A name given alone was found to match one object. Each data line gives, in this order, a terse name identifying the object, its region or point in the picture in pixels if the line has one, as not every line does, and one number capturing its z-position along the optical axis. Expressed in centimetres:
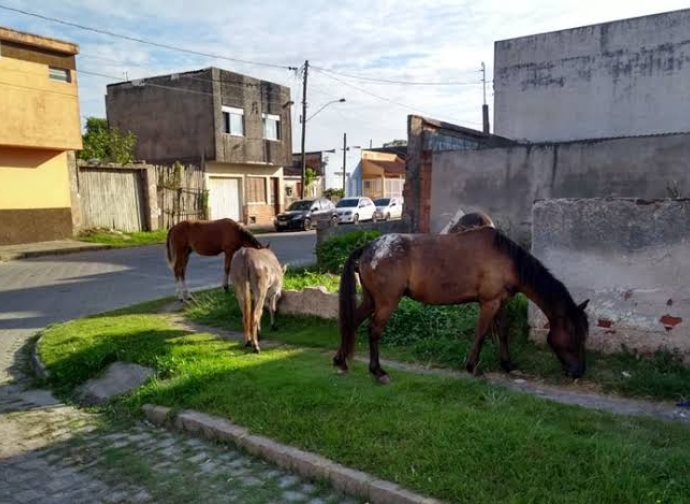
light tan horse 655
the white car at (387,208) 3412
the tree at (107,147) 2523
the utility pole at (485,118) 3384
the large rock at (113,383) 571
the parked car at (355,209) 3025
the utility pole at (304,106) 3210
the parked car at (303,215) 2792
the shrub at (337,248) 1005
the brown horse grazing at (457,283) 510
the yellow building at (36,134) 1794
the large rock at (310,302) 752
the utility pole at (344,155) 4541
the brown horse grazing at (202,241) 953
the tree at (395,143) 7512
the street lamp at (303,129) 3286
